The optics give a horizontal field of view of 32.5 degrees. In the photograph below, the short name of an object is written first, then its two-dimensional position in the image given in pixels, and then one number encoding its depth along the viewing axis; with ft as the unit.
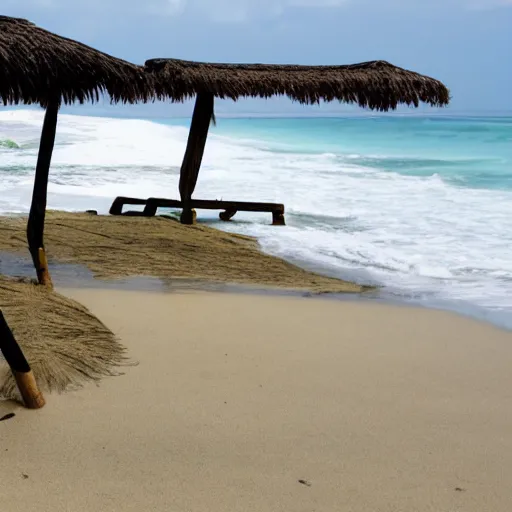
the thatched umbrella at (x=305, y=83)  24.72
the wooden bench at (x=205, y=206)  29.53
